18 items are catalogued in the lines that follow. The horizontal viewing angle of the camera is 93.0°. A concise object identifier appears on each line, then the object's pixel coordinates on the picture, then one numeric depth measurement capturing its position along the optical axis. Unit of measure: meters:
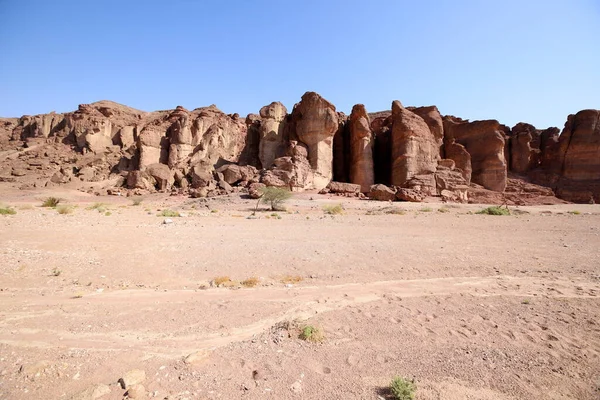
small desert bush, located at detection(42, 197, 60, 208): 21.66
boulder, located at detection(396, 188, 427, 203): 26.84
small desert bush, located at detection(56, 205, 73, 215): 15.77
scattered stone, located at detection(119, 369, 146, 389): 2.82
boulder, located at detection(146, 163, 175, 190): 34.25
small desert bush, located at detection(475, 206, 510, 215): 19.34
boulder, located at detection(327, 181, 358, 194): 30.08
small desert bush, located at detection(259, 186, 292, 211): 21.98
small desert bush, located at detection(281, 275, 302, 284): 6.27
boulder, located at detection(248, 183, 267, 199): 26.16
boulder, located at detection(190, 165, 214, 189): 32.41
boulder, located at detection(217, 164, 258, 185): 32.62
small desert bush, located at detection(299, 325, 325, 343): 3.73
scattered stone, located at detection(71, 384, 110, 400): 2.68
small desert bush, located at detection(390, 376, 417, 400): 2.69
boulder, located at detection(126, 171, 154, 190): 33.75
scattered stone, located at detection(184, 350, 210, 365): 3.24
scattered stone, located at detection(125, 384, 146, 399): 2.67
